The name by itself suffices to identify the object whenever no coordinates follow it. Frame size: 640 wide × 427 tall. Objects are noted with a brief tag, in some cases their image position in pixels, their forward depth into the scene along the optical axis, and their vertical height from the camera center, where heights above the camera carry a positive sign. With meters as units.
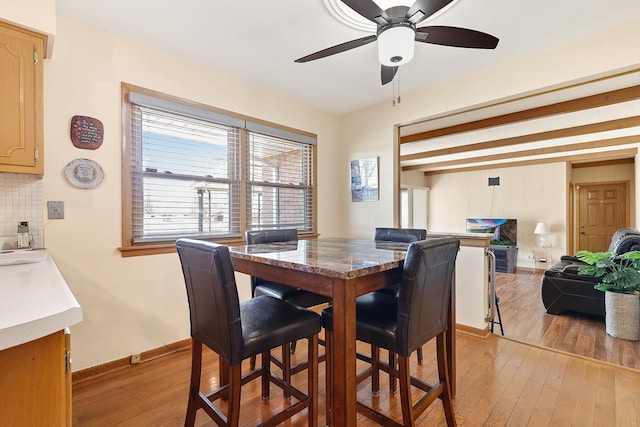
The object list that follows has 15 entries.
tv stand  6.55 -1.02
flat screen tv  6.88 -0.41
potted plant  2.75 -0.75
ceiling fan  1.49 +1.00
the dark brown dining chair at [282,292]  1.77 -0.56
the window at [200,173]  2.32 +0.38
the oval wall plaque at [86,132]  2.03 +0.57
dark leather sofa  3.30 -0.92
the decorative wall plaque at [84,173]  2.02 +0.28
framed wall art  3.61 +0.41
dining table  1.19 -0.29
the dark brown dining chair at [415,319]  1.25 -0.50
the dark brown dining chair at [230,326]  1.19 -0.50
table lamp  6.35 -0.37
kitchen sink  1.44 -0.22
